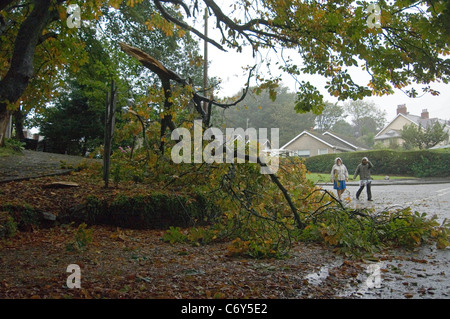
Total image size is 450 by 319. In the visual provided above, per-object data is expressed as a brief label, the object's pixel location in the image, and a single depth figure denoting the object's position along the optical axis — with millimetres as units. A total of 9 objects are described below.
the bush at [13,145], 12034
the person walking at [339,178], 11711
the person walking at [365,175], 12203
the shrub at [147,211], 5785
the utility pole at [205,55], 15363
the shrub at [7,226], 4742
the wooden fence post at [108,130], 6395
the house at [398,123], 43906
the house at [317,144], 39625
